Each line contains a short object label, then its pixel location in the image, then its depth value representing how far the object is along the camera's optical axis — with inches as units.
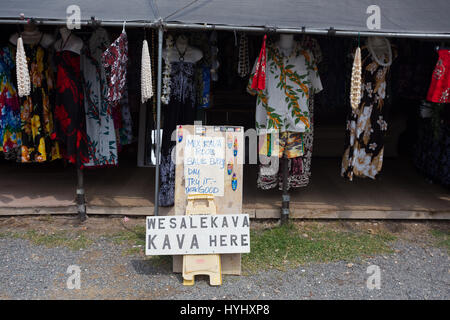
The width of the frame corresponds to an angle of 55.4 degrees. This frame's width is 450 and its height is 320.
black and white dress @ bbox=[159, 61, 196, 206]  164.9
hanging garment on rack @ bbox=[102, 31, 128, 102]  138.2
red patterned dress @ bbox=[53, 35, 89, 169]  163.9
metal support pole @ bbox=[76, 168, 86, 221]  172.7
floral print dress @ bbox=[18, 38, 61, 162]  170.6
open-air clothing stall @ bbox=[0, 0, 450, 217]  137.1
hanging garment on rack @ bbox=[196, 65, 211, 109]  169.8
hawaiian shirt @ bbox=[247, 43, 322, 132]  160.7
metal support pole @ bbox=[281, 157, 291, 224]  168.2
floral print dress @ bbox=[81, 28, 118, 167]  169.6
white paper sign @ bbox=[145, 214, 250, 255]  130.6
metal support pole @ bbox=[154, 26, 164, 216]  136.8
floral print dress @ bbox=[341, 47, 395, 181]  166.6
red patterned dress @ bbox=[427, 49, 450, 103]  152.7
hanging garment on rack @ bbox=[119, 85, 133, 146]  191.9
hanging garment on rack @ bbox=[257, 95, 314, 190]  176.2
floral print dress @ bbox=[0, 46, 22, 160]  173.9
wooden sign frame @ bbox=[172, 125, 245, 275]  137.6
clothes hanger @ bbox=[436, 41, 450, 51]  156.8
